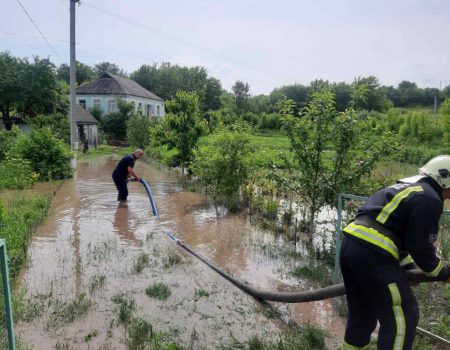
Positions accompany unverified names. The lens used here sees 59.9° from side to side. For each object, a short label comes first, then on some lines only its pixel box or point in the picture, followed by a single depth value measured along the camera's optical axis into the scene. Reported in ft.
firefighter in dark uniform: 9.27
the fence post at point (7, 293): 9.54
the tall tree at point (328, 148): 22.20
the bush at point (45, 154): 52.60
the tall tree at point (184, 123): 51.62
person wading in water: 37.68
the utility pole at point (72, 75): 56.30
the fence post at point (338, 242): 17.42
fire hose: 10.37
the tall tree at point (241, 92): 244.61
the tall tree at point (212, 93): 229.25
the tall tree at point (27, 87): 99.86
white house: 148.46
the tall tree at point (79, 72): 233.14
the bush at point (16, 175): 44.52
